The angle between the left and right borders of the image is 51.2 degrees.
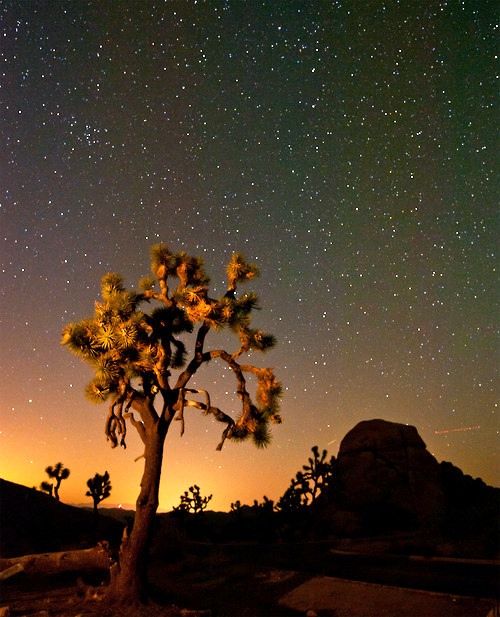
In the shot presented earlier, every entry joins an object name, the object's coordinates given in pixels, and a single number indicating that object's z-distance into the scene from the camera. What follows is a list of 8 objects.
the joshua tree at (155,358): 9.62
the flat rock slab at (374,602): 7.84
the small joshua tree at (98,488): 34.88
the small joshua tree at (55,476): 35.34
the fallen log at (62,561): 9.72
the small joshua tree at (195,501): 38.09
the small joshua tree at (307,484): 31.72
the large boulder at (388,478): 28.08
